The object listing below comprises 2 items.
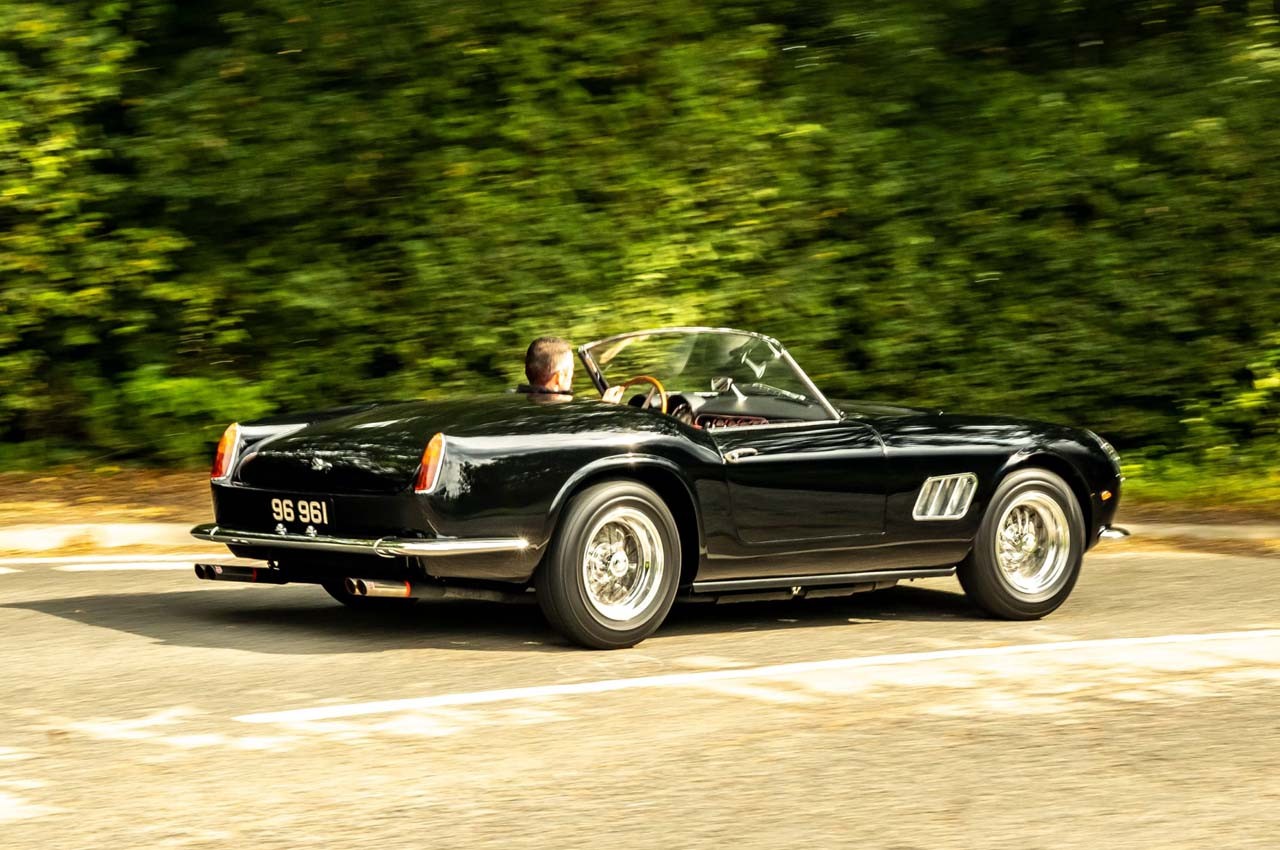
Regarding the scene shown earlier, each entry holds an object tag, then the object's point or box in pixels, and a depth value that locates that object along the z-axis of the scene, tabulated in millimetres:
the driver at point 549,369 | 16234
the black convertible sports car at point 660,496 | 14242
